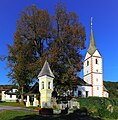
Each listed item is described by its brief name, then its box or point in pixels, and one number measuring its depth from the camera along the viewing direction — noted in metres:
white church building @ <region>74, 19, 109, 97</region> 27.64
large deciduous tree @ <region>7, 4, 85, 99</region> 18.16
